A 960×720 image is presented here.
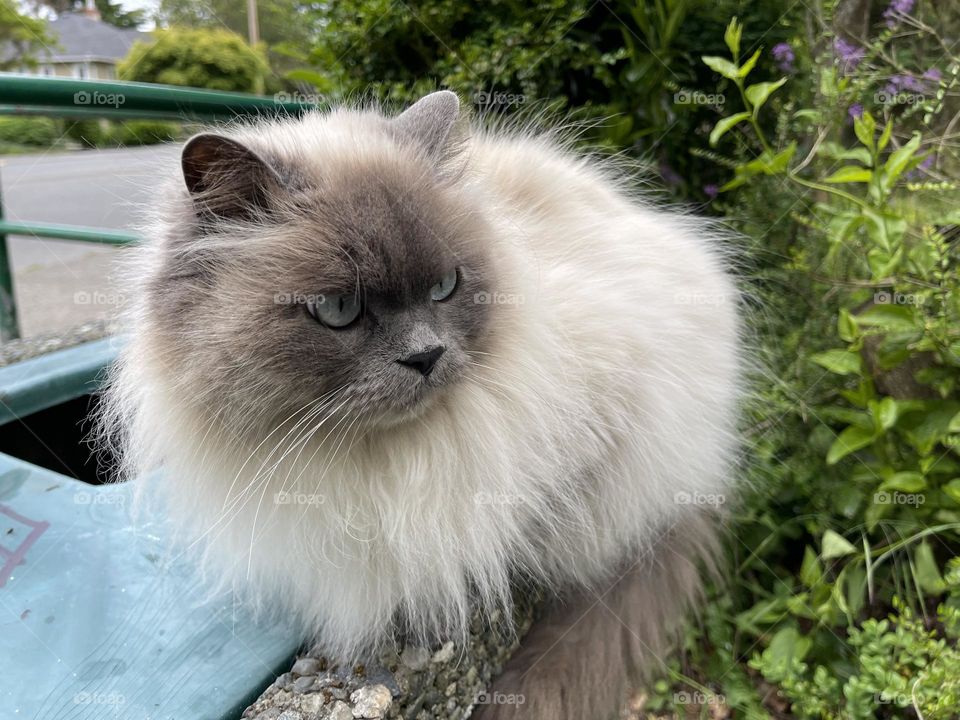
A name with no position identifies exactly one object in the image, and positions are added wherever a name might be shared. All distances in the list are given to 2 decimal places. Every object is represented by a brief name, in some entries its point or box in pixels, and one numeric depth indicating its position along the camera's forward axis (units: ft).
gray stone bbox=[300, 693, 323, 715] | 0.88
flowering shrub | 1.16
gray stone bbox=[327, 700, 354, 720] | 0.87
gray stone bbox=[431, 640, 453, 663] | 0.99
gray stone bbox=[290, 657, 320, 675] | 0.94
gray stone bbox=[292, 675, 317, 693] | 0.91
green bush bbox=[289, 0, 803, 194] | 1.75
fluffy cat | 0.80
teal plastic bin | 0.88
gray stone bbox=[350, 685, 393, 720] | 0.88
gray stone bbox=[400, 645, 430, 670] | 0.97
